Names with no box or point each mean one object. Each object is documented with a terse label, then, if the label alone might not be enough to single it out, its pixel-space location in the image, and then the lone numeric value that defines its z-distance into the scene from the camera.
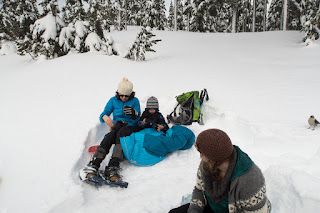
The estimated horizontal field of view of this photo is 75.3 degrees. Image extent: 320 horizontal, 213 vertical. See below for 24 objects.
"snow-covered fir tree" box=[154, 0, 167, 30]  23.20
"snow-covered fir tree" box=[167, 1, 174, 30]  41.62
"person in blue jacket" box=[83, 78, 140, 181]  3.37
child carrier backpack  4.93
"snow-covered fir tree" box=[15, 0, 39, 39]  15.06
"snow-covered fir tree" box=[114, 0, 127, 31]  28.00
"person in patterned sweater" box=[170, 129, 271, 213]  1.47
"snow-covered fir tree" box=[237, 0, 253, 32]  31.56
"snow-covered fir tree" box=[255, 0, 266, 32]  31.72
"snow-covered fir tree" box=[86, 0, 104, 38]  13.68
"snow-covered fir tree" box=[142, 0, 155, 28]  22.53
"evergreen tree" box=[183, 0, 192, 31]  26.29
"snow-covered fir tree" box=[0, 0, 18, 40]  18.05
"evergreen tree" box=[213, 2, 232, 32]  33.22
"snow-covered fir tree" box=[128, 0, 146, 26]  36.41
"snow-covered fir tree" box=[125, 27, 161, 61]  10.41
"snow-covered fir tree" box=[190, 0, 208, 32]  24.30
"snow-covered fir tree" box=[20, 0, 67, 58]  11.00
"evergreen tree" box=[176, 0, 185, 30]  35.09
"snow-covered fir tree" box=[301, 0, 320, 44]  13.27
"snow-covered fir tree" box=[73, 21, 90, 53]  11.79
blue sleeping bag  3.64
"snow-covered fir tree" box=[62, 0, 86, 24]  14.21
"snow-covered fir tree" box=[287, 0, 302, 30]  27.76
